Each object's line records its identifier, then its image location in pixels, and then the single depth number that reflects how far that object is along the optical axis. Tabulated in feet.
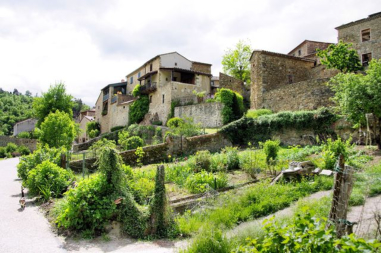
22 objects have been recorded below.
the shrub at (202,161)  43.80
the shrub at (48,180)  34.96
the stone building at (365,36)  84.17
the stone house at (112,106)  139.23
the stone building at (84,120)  180.35
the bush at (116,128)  134.41
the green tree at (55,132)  70.28
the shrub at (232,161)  45.75
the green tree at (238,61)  140.97
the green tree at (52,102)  93.71
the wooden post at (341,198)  15.42
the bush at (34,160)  44.36
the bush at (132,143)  69.72
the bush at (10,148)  130.68
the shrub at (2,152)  126.65
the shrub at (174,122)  90.85
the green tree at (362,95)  42.61
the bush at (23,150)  127.85
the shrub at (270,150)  41.65
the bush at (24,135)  184.67
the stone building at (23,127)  213.66
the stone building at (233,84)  110.83
